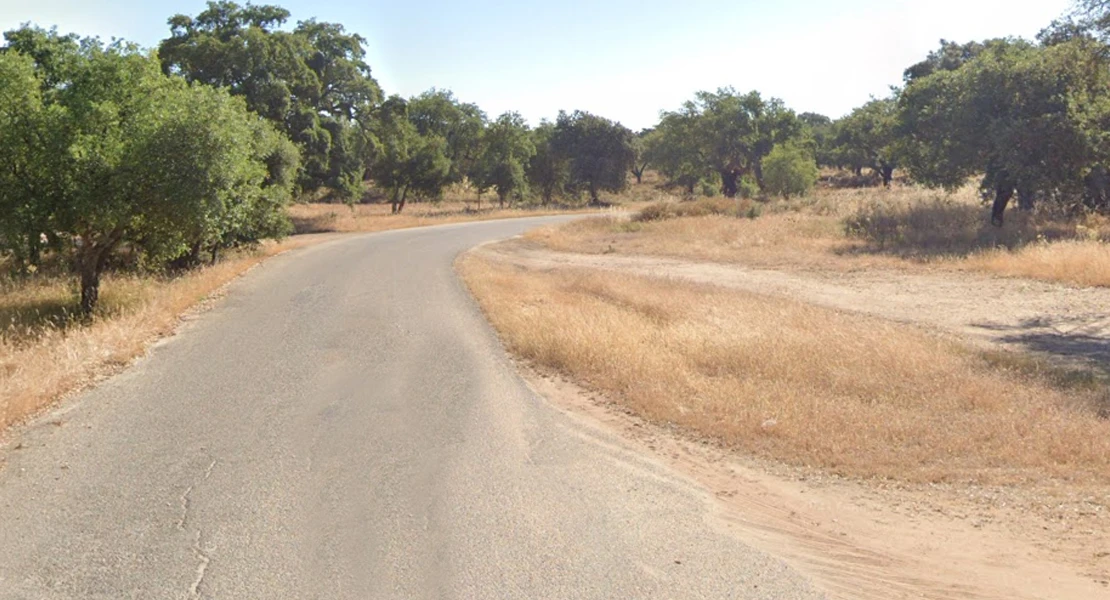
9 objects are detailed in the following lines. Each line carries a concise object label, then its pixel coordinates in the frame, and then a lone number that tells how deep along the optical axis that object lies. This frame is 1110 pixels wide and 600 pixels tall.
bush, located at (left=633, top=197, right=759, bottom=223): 37.25
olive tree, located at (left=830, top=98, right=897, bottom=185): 57.91
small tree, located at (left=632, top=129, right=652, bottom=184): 66.28
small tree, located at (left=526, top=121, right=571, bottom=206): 64.94
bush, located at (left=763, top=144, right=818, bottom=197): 44.97
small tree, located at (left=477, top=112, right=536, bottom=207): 55.72
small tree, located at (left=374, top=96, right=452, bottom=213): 46.28
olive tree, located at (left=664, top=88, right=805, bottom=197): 57.00
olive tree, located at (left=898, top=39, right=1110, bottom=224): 23.27
